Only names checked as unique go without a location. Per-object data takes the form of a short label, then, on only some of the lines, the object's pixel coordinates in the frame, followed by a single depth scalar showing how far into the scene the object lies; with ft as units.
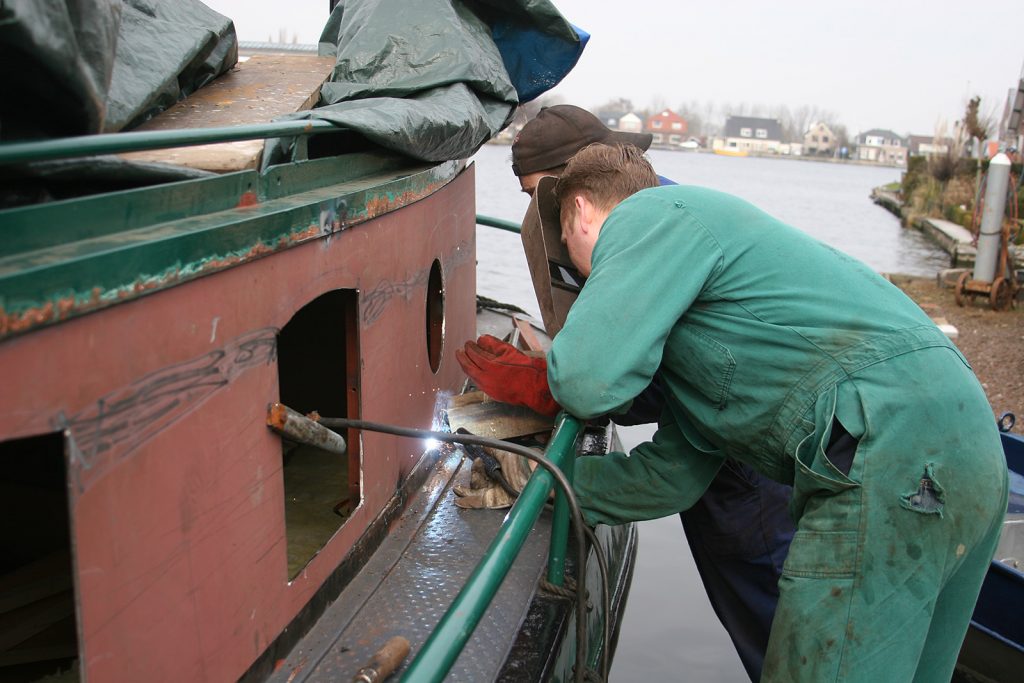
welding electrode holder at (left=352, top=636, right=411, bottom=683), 7.95
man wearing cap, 11.00
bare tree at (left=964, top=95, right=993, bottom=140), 86.38
